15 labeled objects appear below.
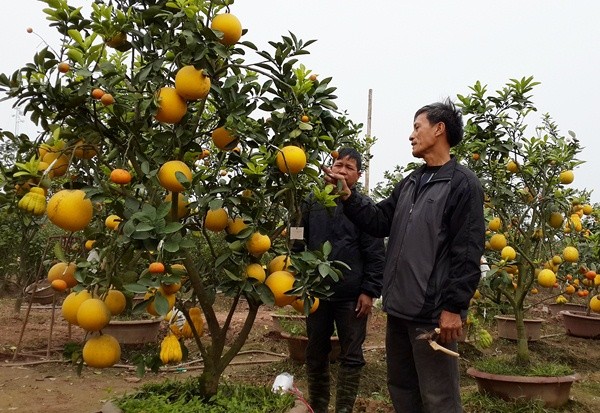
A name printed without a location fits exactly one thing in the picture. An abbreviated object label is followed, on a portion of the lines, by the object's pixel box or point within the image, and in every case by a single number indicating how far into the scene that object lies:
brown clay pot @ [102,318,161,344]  5.05
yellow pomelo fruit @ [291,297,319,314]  2.09
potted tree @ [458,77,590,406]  3.72
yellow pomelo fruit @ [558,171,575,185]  3.72
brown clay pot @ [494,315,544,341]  6.29
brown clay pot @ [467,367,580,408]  3.63
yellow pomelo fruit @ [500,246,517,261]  3.70
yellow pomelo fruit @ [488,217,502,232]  3.90
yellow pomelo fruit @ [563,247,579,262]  4.08
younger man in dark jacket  3.24
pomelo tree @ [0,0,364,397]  1.75
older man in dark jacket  2.20
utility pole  14.59
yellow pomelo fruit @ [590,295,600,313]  4.74
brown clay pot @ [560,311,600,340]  6.85
